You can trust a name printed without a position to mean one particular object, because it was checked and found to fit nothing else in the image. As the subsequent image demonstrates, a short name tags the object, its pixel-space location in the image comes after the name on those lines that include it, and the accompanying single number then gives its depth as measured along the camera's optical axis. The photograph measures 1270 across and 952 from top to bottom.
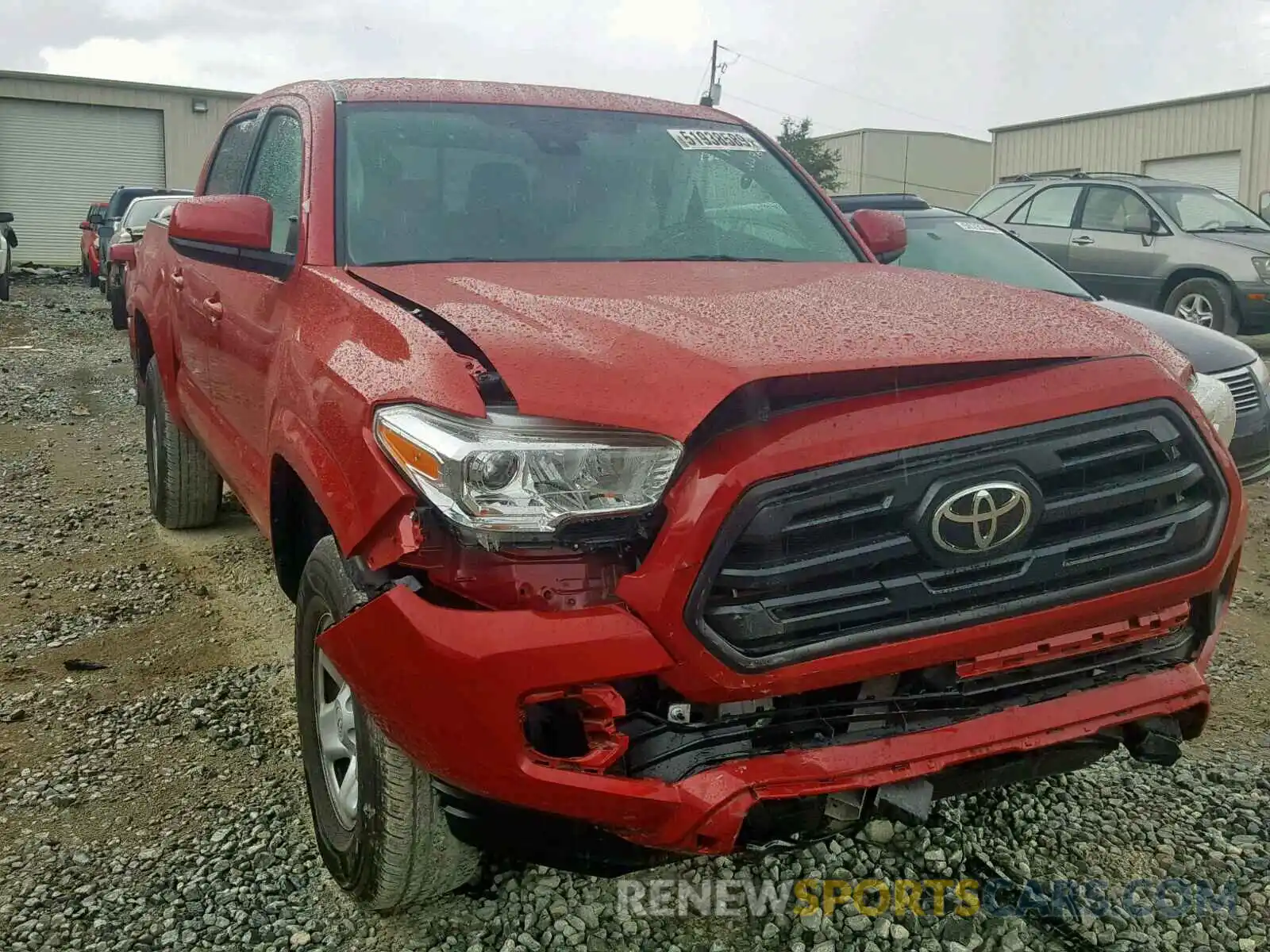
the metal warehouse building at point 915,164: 42.66
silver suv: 10.60
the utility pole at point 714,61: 38.70
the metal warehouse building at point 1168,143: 22.83
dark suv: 18.28
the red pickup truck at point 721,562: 1.92
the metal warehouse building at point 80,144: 28.55
